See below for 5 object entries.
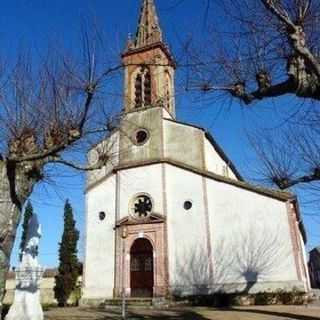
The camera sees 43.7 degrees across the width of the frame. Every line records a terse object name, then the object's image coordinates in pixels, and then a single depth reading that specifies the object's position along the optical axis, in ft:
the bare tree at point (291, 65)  22.20
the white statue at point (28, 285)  34.86
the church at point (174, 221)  63.46
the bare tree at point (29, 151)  30.30
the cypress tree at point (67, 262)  86.07
